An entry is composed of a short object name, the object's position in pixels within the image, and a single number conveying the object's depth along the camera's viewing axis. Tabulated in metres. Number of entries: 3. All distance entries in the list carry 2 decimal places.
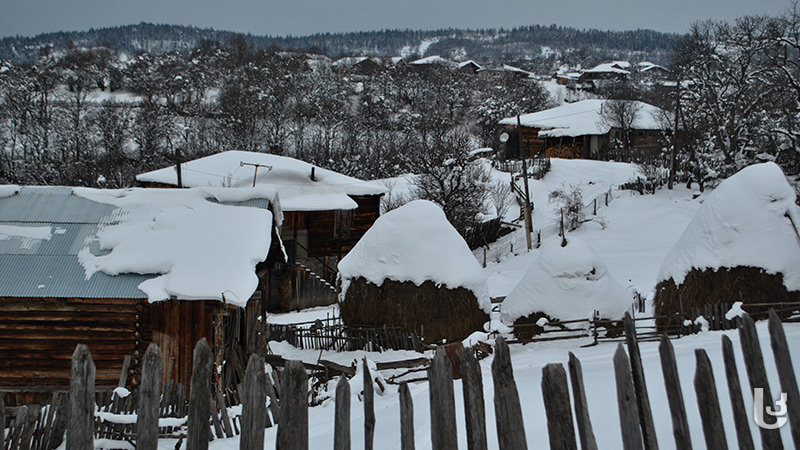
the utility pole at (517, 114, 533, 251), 32.50
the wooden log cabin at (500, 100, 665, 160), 56.06
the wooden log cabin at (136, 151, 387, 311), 29.56
